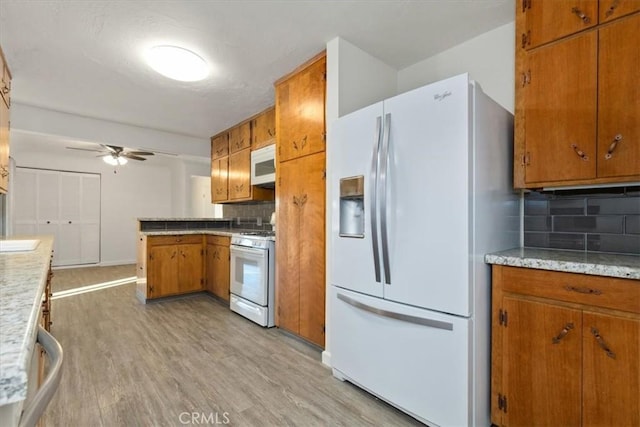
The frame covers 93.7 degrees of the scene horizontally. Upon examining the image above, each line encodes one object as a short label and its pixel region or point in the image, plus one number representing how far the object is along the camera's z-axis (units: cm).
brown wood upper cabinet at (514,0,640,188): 139
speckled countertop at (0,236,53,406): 39
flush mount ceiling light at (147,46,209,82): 242
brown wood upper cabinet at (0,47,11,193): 234
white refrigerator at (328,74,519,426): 146
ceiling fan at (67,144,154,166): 492
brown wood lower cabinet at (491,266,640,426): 121
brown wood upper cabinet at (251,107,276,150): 374
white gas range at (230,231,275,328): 304
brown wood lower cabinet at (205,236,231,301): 381
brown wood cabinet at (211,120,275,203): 416
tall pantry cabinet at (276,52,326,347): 248
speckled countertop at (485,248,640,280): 122
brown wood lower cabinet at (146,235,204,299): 382
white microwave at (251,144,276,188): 366
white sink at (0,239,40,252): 172
